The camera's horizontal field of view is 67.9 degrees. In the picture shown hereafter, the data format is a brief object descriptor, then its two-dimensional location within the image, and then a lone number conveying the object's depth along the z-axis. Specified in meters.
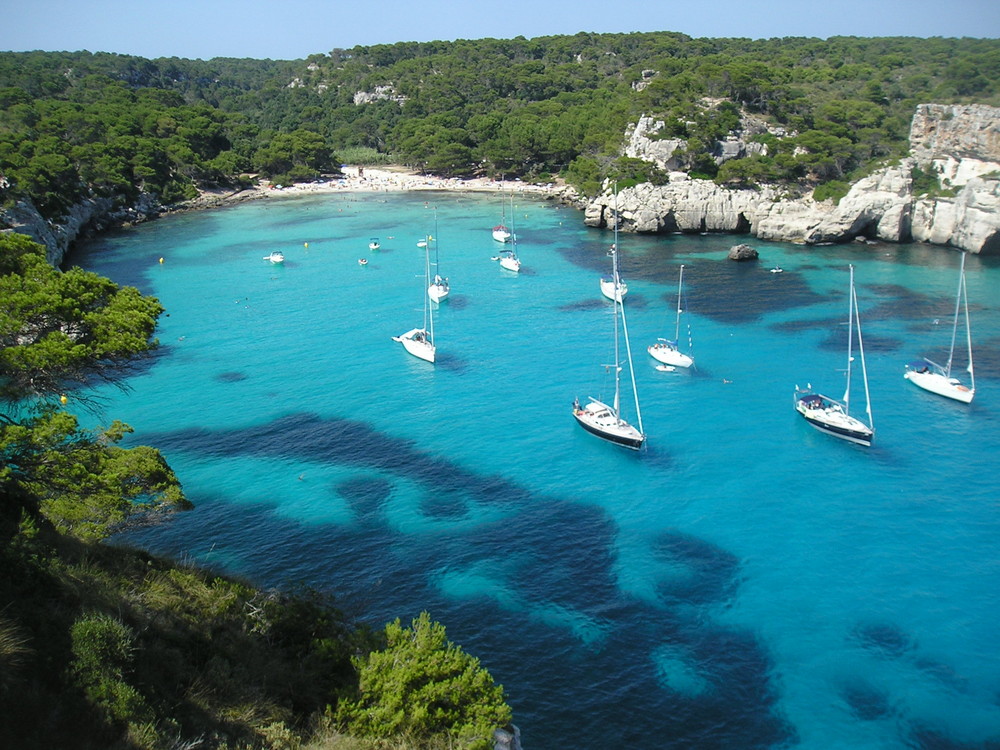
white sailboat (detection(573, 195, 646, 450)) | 41.97
